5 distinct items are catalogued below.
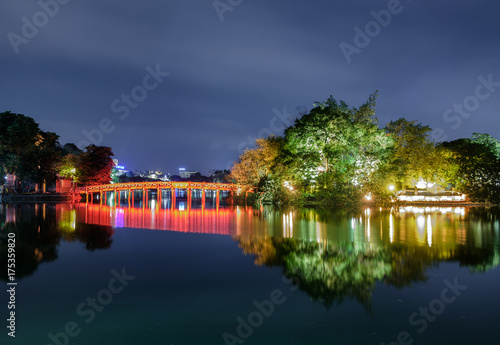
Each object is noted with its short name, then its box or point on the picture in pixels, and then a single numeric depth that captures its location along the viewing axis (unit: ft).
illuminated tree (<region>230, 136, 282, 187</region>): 146.41
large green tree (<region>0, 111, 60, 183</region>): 158.20
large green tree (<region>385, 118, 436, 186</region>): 147.74
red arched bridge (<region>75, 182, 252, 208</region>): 171.32
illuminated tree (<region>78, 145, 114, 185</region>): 196.03
